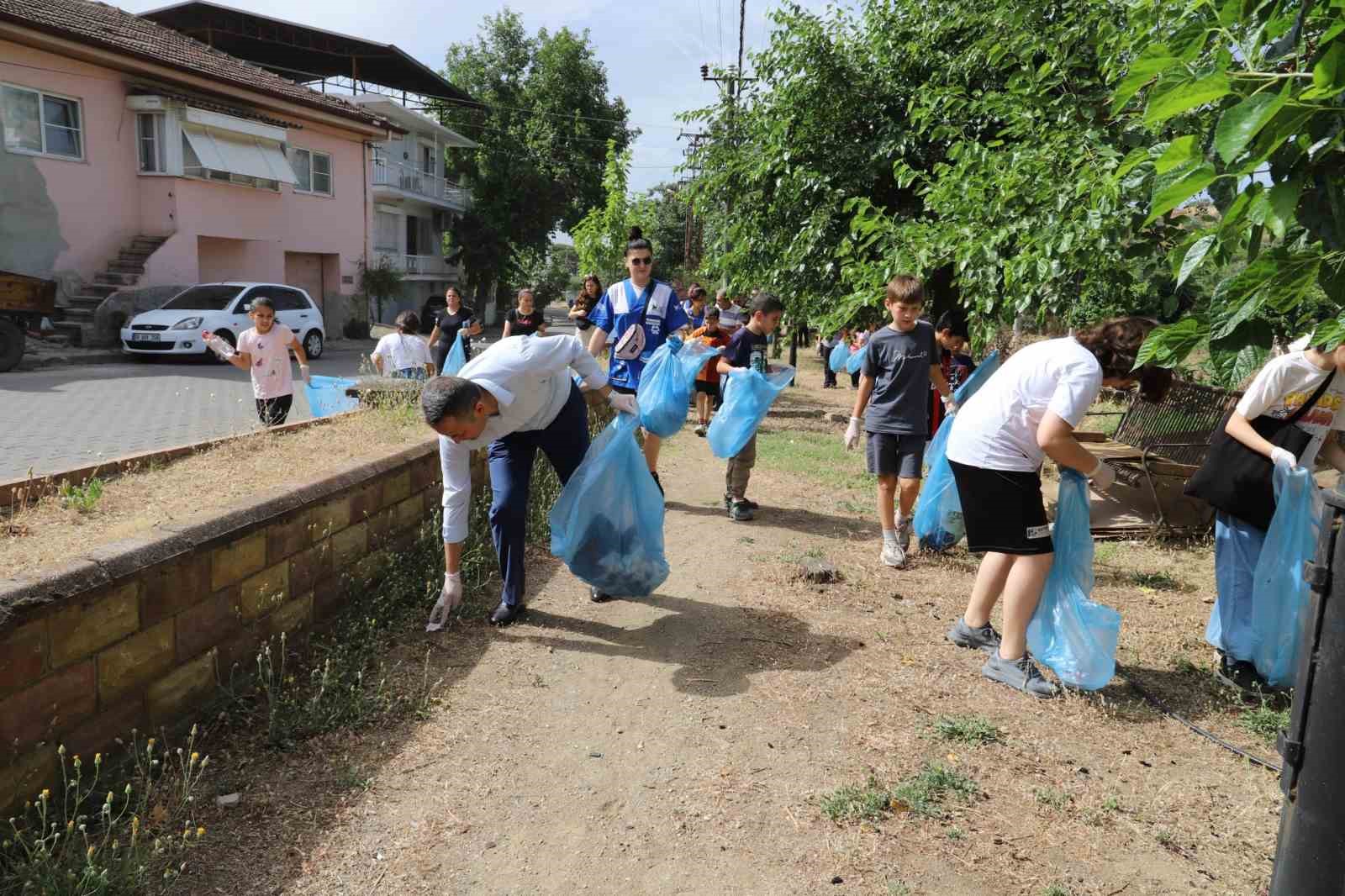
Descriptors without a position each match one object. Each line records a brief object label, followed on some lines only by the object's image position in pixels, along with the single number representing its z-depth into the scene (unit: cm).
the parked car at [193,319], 1514
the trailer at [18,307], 1289
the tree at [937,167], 611
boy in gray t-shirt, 539
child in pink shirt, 683
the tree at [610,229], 1872
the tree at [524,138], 3809
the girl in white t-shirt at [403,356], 862
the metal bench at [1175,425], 699
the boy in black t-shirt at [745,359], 655
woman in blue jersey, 639
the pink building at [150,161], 1602
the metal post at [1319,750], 200
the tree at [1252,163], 176
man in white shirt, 401
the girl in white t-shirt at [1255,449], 375
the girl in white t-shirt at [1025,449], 350
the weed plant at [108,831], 233
